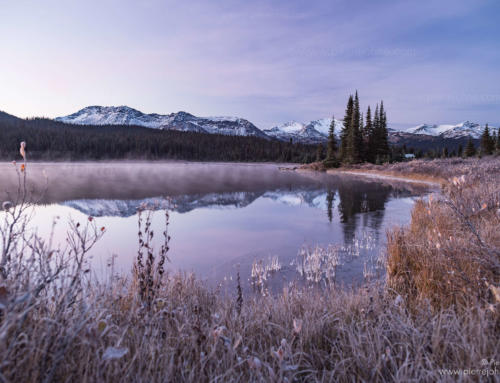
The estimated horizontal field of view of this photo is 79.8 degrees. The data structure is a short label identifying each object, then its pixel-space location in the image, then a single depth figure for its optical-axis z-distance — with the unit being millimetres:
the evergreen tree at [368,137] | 57750
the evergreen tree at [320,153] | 75062
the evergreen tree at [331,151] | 58200
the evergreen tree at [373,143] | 58384
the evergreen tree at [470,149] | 69000
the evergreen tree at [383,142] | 59094
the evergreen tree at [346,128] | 59916
